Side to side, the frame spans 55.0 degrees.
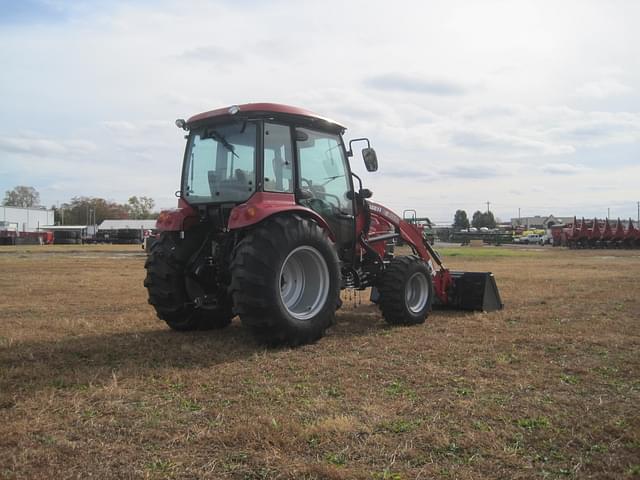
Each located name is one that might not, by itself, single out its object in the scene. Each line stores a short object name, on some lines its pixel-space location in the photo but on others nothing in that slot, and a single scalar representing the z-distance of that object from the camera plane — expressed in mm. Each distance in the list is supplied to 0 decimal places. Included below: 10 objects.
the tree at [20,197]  126875
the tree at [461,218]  102250
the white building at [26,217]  97188
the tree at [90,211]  122875
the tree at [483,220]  115594
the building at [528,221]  150625
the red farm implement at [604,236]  44125
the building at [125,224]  89669
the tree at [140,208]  125375
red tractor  6438
